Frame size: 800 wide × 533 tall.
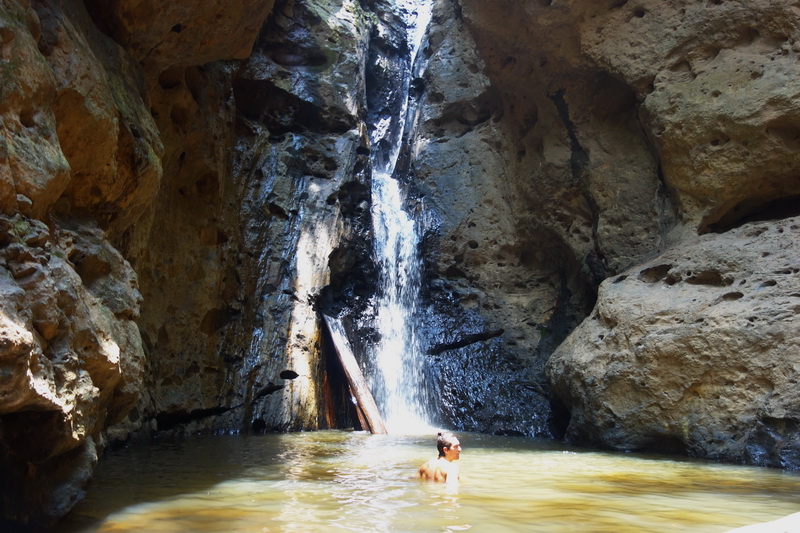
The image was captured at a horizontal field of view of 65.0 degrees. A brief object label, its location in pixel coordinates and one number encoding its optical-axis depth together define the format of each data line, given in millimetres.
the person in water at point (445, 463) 4648
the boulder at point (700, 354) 6211
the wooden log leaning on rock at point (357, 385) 9234
